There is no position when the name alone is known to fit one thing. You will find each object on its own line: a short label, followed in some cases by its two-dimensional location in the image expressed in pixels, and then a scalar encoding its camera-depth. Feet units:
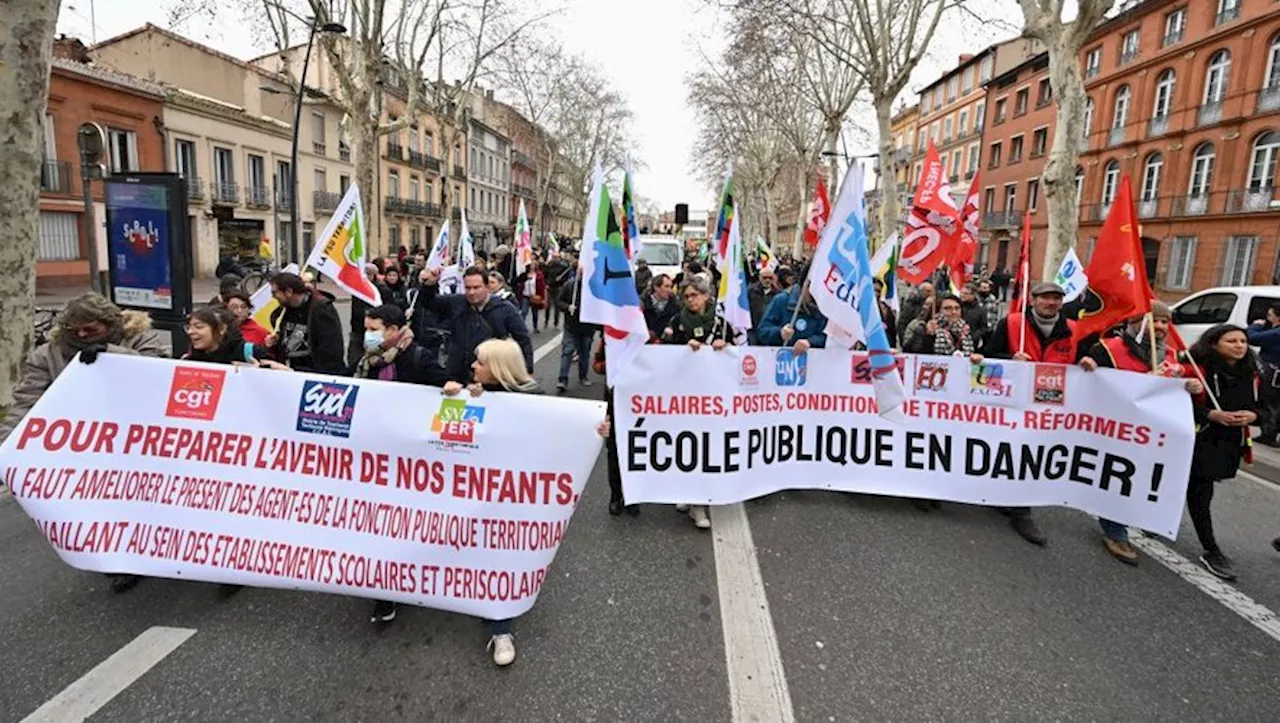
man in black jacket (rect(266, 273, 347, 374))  15.57
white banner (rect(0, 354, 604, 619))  9.62
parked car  27.99
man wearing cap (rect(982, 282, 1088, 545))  15.31
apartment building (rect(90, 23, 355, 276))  85.15
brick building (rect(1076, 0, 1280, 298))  81.15
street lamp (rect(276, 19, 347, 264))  53.71
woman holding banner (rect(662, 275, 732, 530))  16.31
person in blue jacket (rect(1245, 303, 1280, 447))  22.85
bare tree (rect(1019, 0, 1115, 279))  35.40
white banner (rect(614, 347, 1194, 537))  13.67
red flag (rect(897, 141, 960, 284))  22.17
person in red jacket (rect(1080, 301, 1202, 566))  13.64
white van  59.06
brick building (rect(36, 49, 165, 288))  66.59
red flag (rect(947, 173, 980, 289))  23.18
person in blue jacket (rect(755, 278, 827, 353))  15.71
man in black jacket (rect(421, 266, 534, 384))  15.12
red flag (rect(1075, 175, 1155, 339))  13.25
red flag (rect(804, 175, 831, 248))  31.85
